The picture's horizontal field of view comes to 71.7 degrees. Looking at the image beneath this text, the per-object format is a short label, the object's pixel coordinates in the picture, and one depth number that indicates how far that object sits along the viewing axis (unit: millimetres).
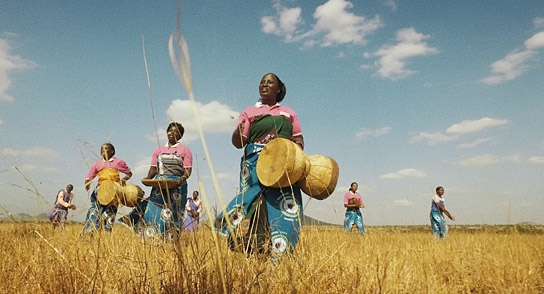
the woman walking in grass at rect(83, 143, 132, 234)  5805
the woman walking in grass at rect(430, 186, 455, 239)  10500
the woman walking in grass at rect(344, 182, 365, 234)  10940
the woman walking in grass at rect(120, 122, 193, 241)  5363
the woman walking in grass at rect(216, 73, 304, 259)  3270
